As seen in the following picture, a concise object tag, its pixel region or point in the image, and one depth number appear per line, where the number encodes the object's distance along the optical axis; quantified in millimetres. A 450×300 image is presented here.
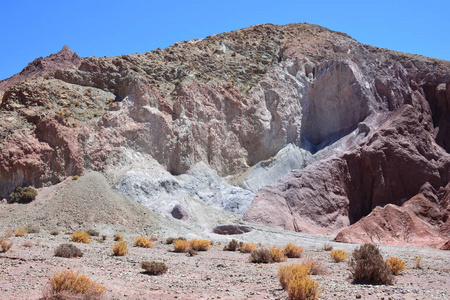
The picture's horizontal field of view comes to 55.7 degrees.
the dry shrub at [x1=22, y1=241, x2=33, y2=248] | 16328
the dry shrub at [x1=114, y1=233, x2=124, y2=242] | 22431
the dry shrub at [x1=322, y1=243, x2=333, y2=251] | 22206
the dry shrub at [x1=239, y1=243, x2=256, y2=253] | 20269
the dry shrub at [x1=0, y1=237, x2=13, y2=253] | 14359
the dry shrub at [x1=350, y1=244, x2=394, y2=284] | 11172
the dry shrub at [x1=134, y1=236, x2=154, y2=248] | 20328
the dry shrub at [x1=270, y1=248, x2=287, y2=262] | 16156
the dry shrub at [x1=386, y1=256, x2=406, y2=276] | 13102
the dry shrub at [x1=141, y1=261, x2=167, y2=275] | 12258
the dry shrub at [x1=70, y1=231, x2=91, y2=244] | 19688
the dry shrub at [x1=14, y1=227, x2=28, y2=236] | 20980
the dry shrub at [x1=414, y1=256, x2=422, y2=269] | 15125
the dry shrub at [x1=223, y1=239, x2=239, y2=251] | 21172
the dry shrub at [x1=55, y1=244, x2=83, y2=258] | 14172
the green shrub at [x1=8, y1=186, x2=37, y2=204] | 27969
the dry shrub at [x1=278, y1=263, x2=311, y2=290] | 9918
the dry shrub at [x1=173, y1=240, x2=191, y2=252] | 19234
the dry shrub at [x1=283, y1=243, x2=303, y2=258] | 18344
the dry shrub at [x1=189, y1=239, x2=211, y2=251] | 20031
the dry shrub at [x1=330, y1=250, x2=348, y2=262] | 16781
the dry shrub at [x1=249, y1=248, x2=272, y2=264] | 15906
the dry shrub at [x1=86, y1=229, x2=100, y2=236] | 23633
